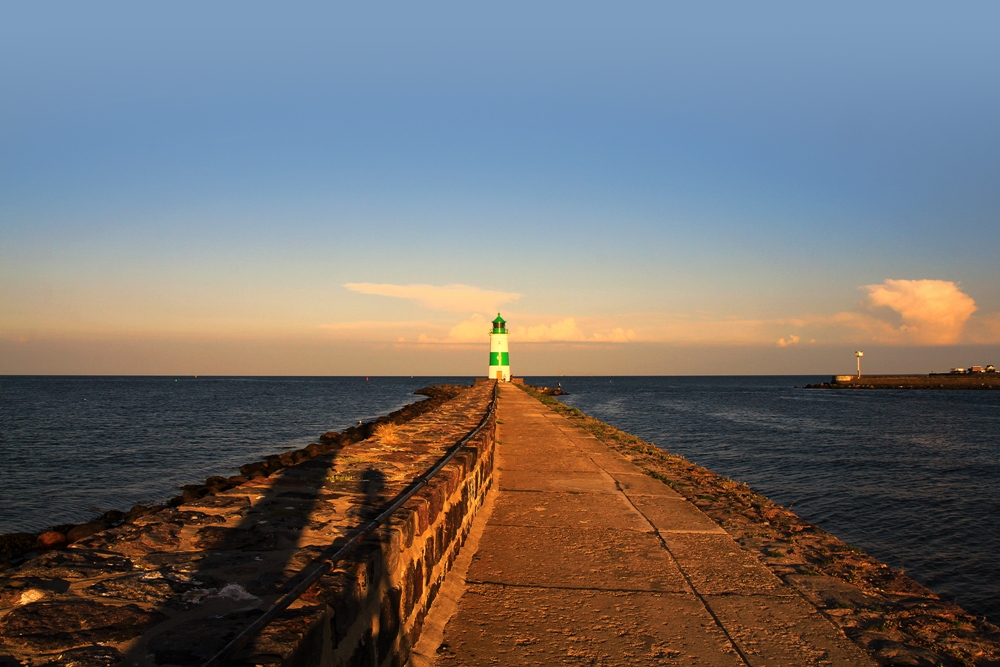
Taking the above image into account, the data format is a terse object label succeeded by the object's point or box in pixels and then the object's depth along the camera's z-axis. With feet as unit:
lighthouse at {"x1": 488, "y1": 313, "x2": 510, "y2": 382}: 166.81
